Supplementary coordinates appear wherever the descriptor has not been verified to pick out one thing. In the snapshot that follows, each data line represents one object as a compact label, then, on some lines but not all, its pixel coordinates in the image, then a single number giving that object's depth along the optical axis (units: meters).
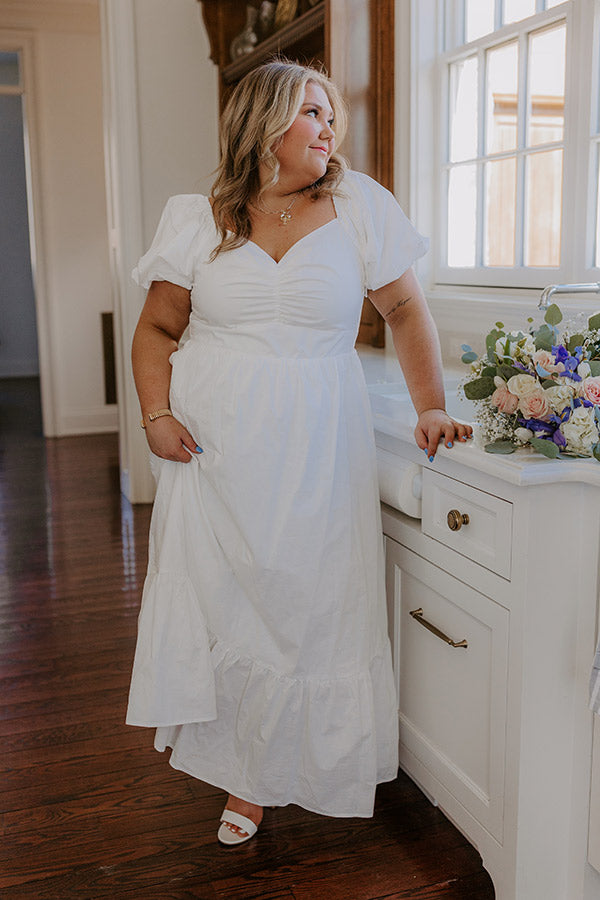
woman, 1.79
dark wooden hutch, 3.03
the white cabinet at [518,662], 1.53
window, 2.33
